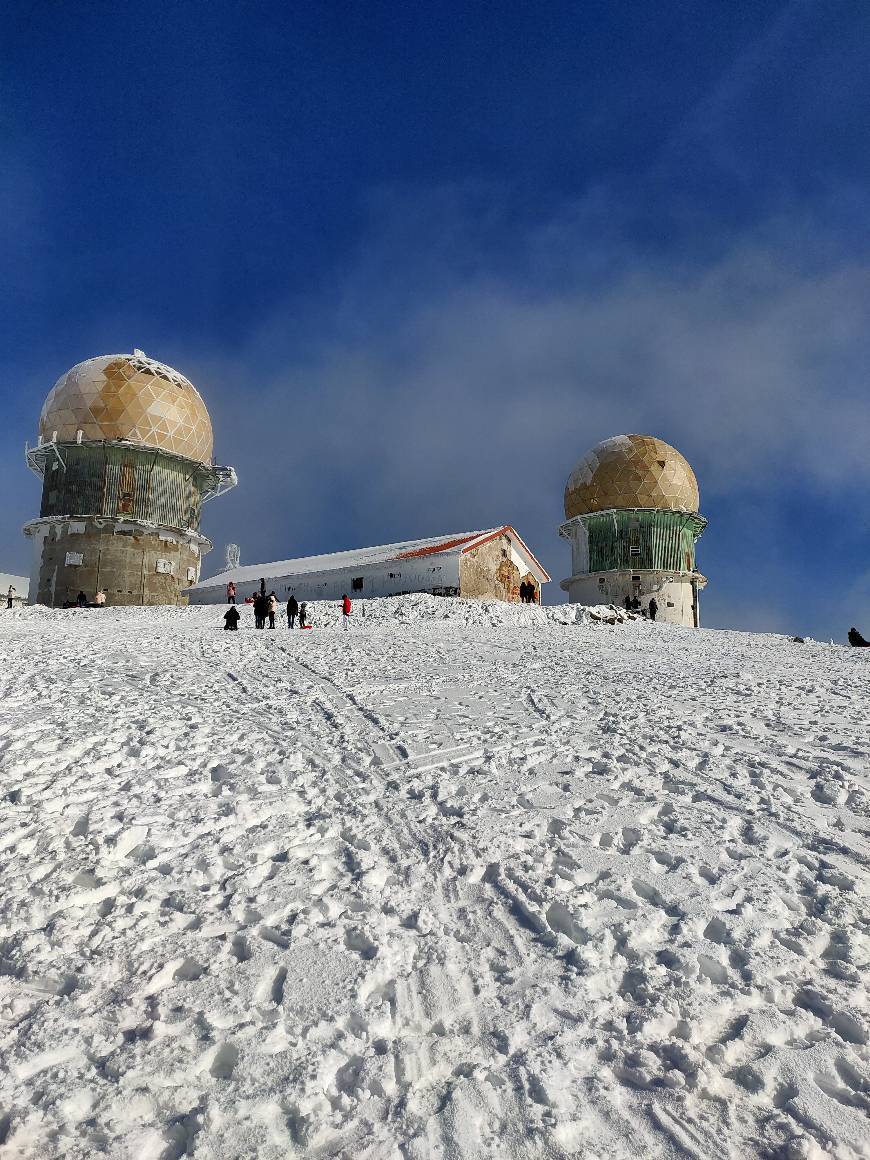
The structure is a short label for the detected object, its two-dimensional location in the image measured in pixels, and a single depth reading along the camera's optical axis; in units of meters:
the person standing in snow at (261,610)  21.27
